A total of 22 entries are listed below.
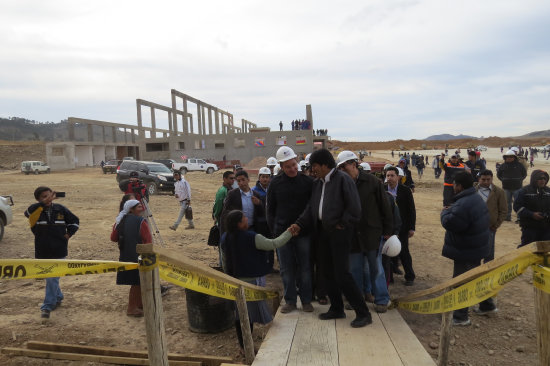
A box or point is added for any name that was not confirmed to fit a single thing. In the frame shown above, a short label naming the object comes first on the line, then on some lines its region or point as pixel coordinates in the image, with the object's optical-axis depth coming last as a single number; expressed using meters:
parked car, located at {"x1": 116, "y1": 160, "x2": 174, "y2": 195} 18.78
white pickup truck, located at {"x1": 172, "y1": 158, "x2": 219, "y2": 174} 34.19
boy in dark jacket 4.98
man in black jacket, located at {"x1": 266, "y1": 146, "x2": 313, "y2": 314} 4.16
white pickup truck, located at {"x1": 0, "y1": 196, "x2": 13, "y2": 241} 8.67
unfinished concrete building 41.59
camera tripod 7.27
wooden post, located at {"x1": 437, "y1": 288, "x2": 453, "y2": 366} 3.34
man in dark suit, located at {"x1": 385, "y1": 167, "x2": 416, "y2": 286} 5.75
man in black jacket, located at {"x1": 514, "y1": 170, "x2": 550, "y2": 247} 5.06
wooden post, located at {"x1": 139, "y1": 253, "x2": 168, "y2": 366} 2.52
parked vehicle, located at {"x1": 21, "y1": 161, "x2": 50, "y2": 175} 36.12
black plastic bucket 4.65
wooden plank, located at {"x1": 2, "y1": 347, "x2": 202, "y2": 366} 3.80
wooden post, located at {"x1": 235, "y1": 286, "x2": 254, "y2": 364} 3.66
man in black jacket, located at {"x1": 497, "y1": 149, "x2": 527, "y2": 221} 9.67
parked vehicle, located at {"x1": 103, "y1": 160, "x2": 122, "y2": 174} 34.06
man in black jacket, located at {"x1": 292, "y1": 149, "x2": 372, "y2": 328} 3.68
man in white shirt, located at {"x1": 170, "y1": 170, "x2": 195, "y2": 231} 10.57
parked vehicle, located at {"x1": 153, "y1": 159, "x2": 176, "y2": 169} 31.64
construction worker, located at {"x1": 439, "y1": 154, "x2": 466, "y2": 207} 9.20
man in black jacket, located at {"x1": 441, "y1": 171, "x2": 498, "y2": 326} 4.16
